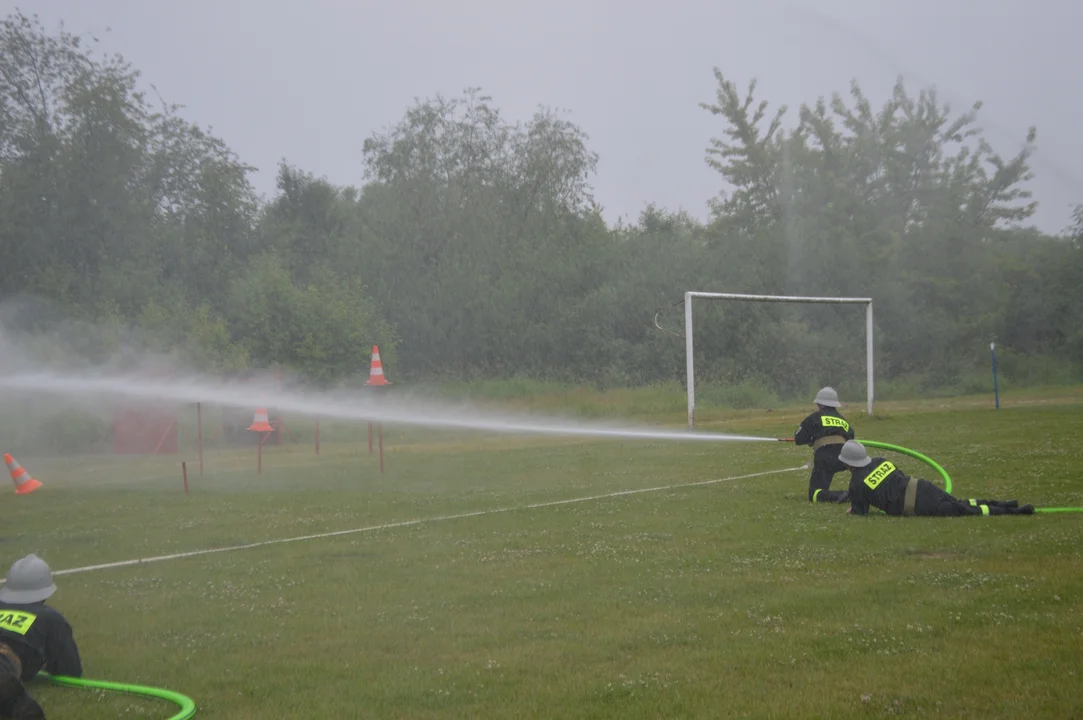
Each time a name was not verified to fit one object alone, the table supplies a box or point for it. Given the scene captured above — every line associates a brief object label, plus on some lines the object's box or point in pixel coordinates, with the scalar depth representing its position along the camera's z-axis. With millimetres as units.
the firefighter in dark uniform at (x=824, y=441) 15961
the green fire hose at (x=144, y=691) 7039
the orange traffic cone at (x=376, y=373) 27016
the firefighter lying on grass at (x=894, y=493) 13711
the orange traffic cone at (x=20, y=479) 17531
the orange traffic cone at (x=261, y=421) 24528
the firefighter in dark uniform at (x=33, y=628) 7785
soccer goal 31828
